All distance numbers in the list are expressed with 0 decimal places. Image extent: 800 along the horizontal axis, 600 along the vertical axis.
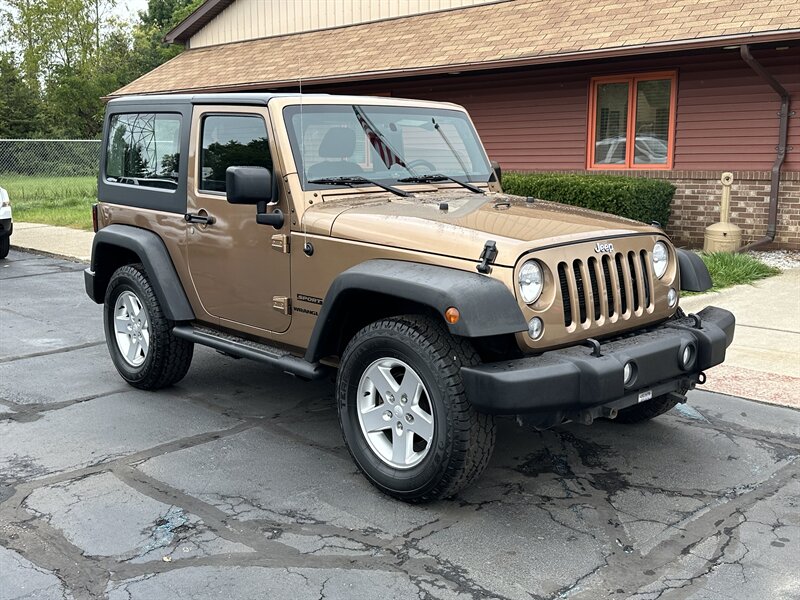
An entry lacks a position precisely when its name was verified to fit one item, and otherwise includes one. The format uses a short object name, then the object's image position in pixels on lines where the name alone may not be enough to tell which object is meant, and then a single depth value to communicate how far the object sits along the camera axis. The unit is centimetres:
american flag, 495
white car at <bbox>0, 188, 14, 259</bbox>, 1249
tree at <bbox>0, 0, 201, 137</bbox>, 4006
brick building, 1151
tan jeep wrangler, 364
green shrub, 1158
